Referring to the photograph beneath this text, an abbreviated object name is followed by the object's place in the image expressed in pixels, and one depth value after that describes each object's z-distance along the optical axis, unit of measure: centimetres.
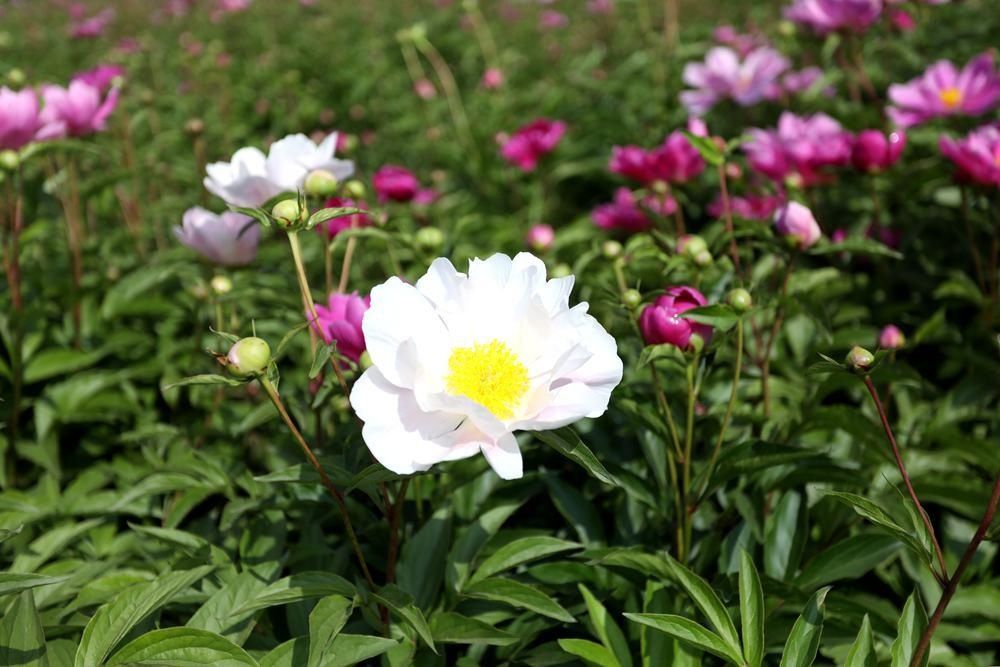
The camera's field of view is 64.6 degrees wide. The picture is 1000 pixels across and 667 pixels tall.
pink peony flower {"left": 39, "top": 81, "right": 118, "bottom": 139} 175
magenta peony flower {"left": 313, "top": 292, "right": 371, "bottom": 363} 103
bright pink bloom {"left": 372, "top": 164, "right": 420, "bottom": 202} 197
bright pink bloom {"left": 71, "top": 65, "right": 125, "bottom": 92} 219
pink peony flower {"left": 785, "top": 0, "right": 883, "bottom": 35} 223
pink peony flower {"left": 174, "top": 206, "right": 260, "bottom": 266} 142
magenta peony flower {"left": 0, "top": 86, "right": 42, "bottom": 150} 150
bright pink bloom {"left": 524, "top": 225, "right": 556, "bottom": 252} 167
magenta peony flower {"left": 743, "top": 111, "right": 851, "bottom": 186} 180
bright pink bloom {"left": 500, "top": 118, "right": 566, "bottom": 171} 244
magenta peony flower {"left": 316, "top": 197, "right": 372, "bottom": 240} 152
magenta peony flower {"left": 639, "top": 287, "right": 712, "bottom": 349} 101
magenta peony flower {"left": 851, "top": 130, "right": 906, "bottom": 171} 171
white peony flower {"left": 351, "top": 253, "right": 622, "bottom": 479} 81
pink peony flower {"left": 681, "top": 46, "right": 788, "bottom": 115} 234
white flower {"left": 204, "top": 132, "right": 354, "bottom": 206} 117
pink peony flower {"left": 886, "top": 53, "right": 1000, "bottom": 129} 212
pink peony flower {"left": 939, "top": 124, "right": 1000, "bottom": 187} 159
